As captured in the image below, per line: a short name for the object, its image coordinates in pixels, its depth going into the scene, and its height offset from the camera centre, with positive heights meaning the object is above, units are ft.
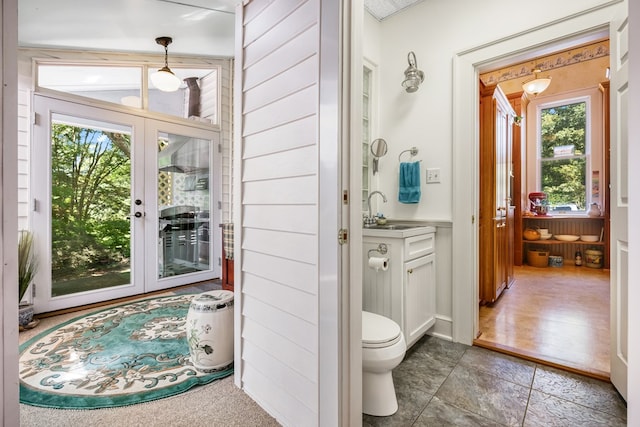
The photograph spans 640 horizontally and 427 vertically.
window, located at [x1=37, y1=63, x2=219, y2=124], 9.40 +4.70
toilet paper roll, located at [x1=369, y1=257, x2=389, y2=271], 6.13 -1.02
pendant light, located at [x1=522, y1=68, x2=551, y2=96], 12.53 +5.66
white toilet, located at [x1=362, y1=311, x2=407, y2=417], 4.62 -2.39
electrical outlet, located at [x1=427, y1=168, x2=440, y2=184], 7.80 +1.07
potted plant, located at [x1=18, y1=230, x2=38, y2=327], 7.92 -1.54
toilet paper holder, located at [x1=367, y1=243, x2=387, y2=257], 6.52 -0.76
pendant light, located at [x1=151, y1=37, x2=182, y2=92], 10.61 +4.93
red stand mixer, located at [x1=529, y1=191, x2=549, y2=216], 17.56 +0.69
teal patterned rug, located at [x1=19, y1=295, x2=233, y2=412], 5.26 -3.22
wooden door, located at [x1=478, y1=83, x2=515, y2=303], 9.20 +0.80
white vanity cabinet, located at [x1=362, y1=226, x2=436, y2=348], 6.32 -1.47
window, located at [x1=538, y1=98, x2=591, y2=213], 16.90 +3.68
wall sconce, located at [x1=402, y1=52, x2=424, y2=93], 7.76 +3.69
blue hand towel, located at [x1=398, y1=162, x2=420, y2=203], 8.02 +0.90
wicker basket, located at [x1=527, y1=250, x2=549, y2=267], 16.60 -2.46
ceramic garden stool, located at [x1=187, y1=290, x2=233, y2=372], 5.75 -2.34
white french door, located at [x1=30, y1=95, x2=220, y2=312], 9.09 +0.41
